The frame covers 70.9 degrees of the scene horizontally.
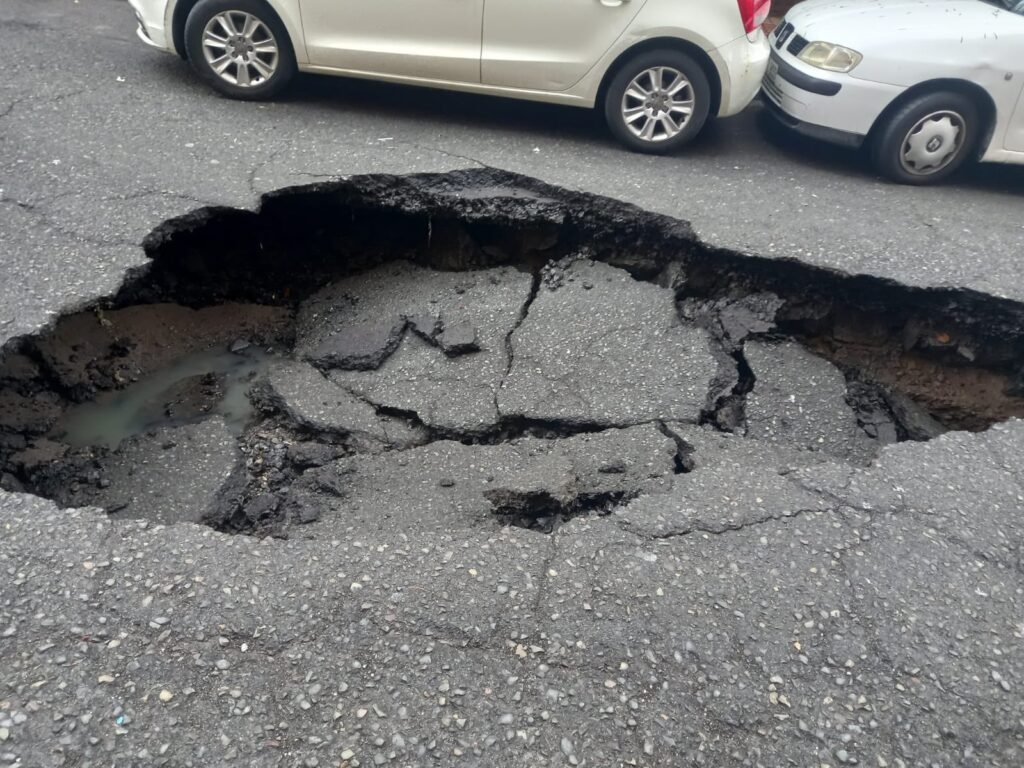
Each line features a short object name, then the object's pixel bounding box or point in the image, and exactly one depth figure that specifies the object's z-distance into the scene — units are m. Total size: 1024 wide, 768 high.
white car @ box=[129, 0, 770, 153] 4.97
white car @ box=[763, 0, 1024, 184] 4.88
